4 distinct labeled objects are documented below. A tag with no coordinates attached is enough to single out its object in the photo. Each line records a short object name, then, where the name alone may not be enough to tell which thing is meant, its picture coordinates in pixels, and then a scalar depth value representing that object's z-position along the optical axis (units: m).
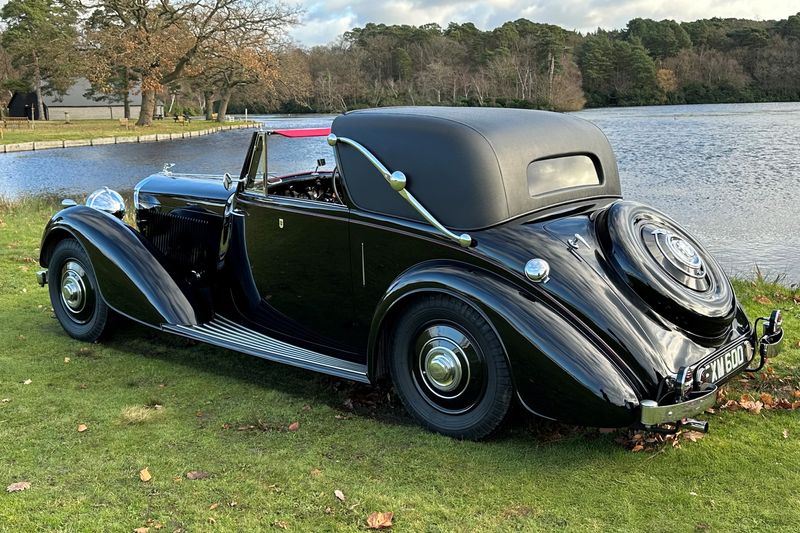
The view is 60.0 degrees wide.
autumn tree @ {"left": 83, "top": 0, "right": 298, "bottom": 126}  39.62
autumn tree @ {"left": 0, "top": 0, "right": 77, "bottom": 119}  52.97
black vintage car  3.25
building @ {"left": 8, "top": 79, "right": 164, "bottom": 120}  65.31
